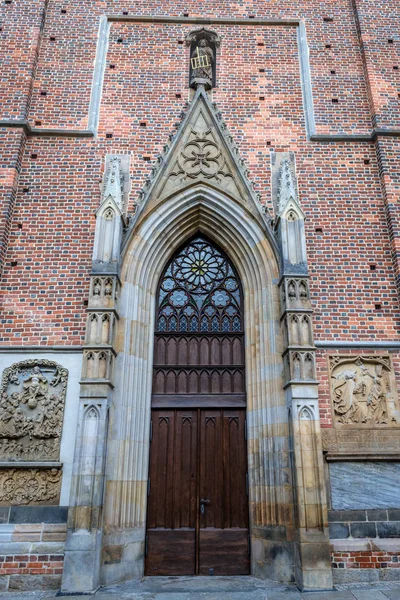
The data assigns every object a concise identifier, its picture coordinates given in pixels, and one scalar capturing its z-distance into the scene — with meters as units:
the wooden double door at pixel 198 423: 7.79
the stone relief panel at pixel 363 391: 7.94
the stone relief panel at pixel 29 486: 7.40
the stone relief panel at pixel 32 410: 7.61
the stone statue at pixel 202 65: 10.50
